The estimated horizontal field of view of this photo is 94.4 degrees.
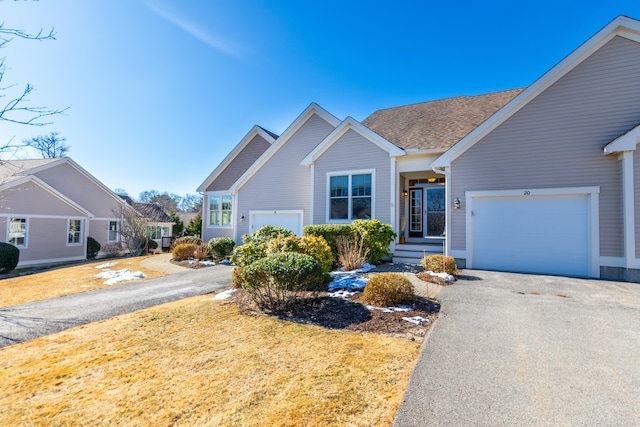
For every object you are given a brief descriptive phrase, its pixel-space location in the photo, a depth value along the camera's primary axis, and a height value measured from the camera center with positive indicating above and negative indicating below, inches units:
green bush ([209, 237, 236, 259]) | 538.6 -47.4
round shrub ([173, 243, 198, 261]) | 555.5 -58.7
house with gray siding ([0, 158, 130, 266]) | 708.0 +19.9
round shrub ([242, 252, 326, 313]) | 230.8 -44.9
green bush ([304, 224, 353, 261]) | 431.8 -13.7
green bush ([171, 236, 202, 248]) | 666.5 -44.3
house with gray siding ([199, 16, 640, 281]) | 339.3 +71.8
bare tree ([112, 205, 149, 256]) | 854.5 -34.9
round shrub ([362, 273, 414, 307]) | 235.8 -54.4
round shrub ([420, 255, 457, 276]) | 336.2 -45.9
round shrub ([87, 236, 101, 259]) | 892.0 -85.8
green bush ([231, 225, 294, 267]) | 304.8 -31.7
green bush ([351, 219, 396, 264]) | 418.9 -19.1
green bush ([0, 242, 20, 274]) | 614.9 -82.3
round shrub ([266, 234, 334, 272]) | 310.8 -26.1
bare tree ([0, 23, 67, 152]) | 199.3 +82.0
